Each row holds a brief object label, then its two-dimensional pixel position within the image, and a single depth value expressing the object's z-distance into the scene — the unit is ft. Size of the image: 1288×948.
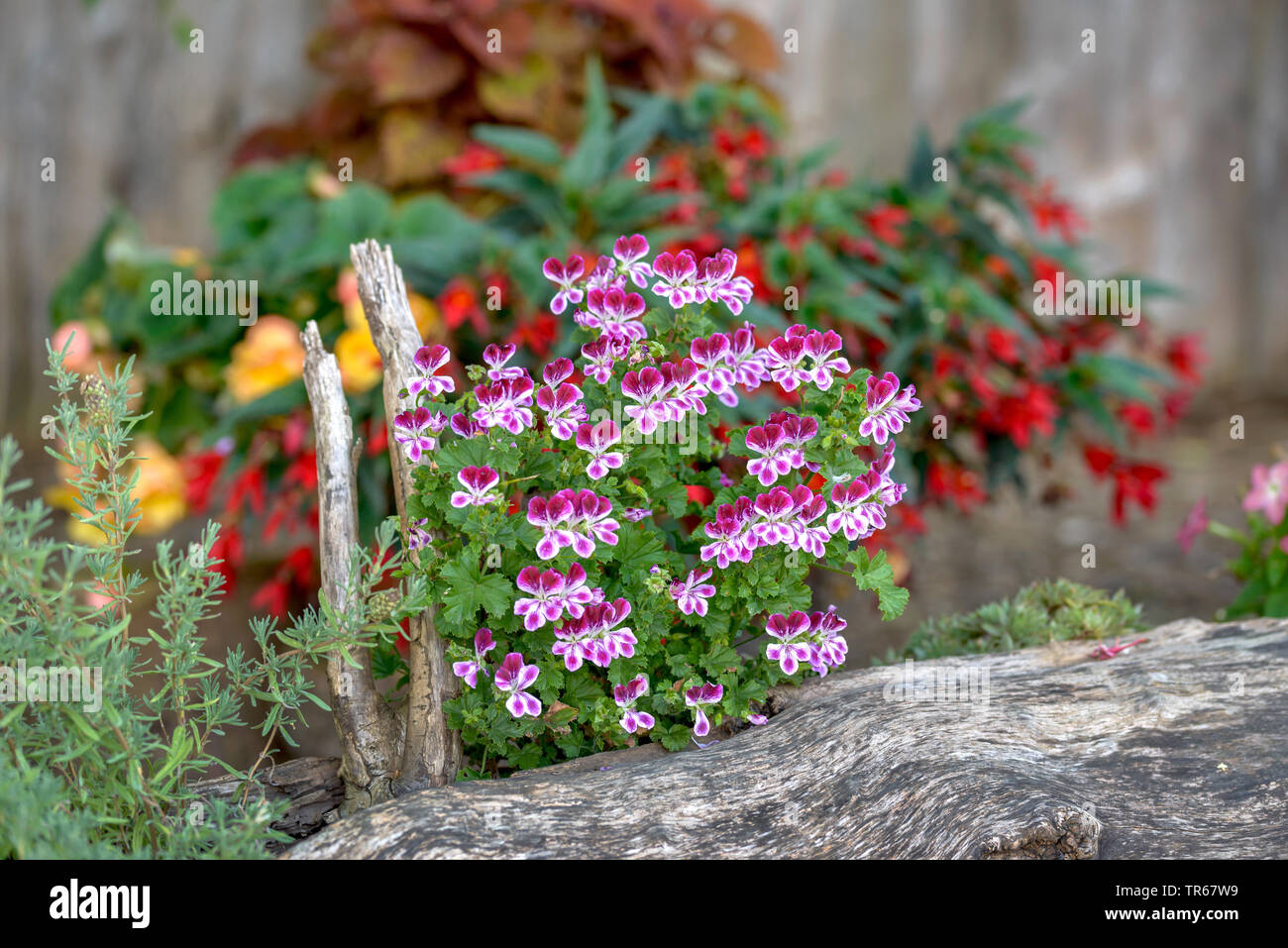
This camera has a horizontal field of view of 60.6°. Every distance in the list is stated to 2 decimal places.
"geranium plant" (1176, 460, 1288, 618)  6.59
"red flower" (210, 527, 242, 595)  7.66
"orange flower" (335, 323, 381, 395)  7.67
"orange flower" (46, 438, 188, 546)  9.30
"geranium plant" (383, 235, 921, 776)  4.22
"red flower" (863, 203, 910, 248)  8.23
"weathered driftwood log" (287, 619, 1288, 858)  4.01
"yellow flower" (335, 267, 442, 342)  7.59
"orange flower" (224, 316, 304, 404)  7.91
